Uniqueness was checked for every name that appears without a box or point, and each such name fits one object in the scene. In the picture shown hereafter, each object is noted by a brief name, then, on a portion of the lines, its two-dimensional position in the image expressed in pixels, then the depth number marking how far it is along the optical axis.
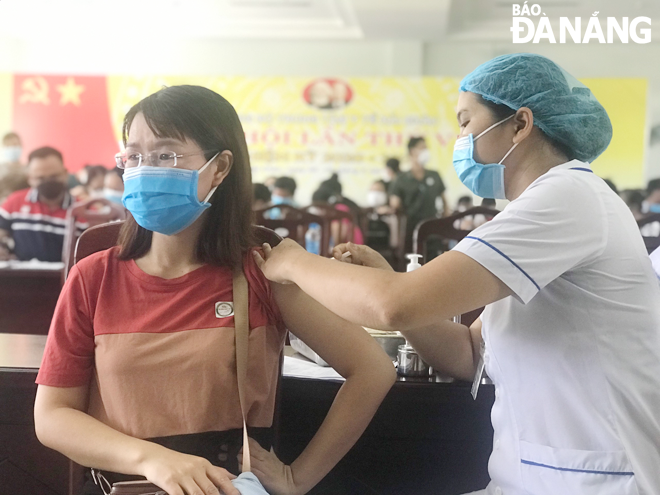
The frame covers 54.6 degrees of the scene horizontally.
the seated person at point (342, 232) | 4.16
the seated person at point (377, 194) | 7.20
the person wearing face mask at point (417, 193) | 6.36
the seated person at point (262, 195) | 5.02
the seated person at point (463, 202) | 6.51
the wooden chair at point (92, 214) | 2.83
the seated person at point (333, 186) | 6.50
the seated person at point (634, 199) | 6.03
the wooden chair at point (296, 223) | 2.92
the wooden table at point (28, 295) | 2.88
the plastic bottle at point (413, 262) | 1.37
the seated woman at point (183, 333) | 1.05
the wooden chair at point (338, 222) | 3.78
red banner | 7.41
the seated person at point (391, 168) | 7.27
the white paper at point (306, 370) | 1.30
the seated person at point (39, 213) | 4.16
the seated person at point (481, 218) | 4.42
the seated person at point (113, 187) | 5.90
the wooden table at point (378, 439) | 1.29
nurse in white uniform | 0.93
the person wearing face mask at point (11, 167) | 6.69
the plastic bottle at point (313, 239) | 4.02
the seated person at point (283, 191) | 6.40
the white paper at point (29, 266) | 2.98
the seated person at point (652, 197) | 6.61
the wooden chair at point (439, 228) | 2.31
